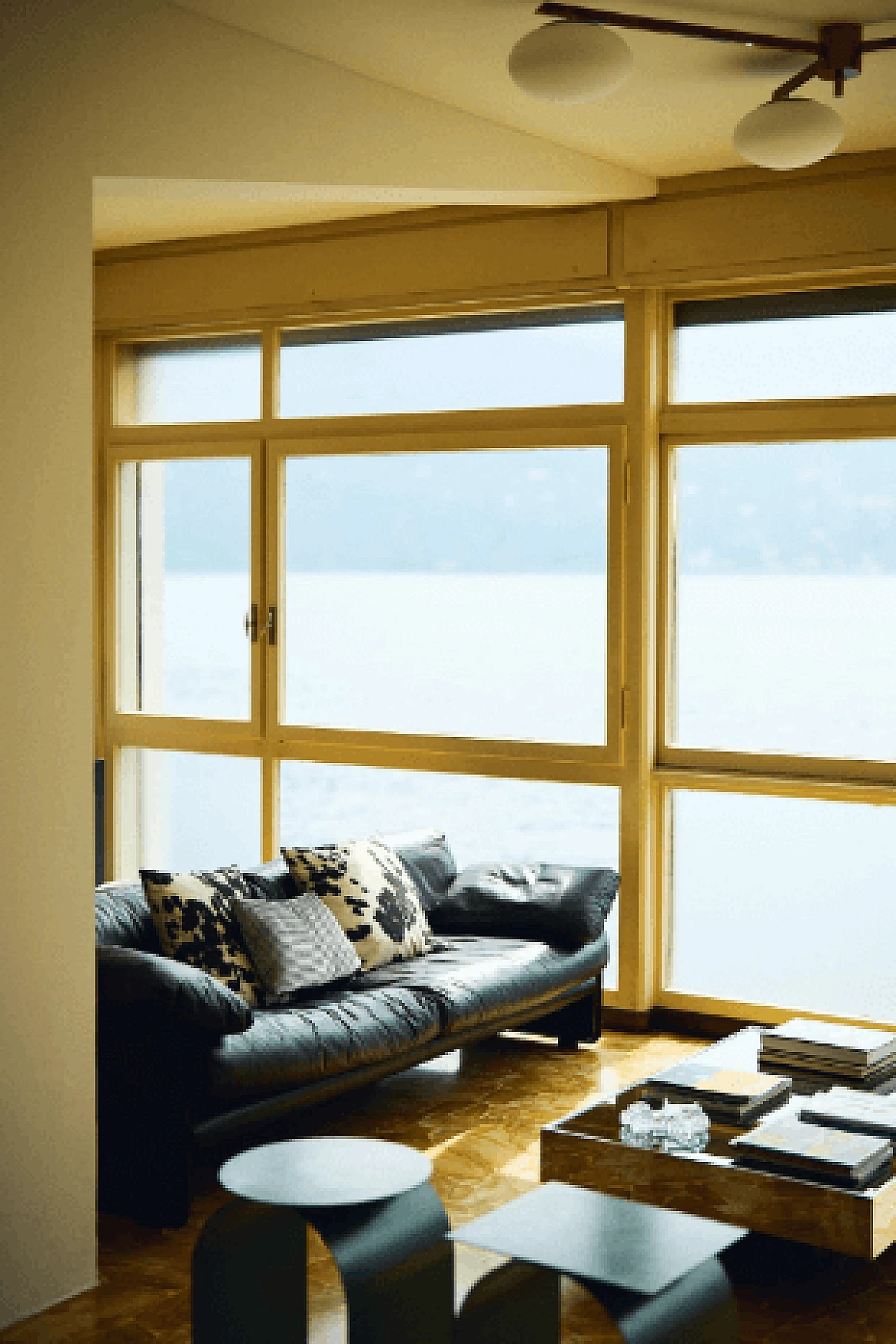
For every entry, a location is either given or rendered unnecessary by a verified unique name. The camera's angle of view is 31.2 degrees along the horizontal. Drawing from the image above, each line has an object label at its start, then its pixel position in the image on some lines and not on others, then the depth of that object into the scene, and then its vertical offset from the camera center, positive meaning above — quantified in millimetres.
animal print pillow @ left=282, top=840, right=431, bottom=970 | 4914 -845
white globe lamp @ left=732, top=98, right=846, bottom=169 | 3557 +1113
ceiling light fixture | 3250 +1161
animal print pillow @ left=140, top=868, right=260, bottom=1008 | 4445 -844
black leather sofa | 3822 -1055
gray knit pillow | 4496 -909
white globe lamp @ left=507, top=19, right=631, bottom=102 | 3234 +1160
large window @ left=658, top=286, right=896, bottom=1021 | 5273 -105
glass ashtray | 3629 -1143
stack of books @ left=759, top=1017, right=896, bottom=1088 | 4055 -1094
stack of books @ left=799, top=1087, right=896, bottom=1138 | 3660 -1126
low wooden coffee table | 3312 -1209
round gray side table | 2787 -1110
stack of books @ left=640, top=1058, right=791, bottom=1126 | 3779 -1118
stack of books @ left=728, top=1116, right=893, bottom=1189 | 3377 -1127
